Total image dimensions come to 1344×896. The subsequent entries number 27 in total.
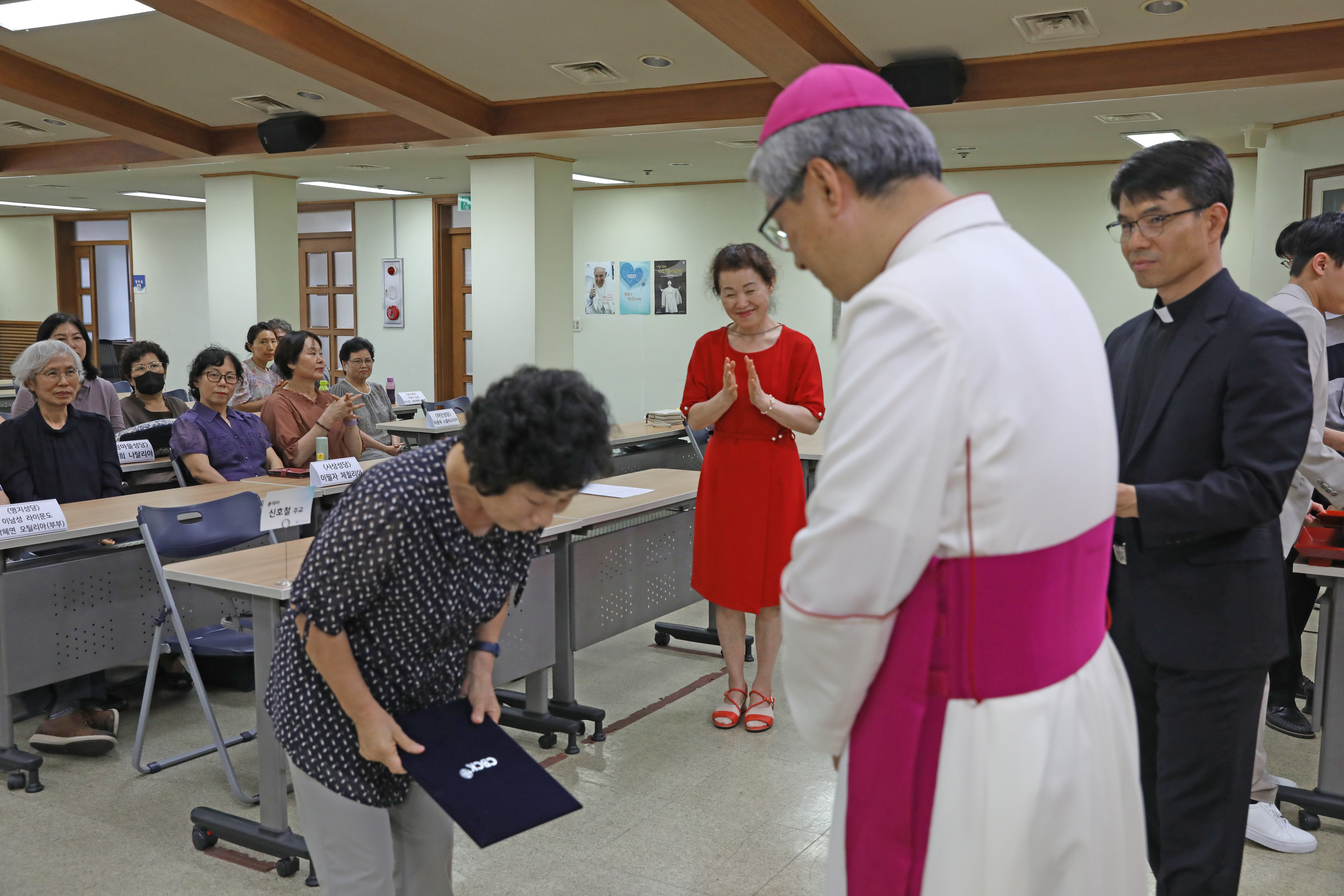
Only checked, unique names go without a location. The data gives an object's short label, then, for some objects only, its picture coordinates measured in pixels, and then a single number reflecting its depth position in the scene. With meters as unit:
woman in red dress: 3.63
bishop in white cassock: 1.04
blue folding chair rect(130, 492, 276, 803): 3.25
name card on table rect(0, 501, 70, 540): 3.31
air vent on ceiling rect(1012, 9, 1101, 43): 5.58
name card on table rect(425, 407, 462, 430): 7.21
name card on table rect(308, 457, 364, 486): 4.50
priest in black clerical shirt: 1.83
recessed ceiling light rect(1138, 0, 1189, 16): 5.33
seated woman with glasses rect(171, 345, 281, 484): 4.79
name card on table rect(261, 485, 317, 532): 3.21
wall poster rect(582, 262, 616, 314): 12.21
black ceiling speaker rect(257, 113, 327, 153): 8.55
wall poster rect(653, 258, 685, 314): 11.77
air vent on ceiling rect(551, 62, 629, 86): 7.00
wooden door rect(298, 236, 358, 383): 13.78
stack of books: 7.34
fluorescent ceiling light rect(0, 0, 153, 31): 6.06
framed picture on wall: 7.41
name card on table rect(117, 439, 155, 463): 5.17
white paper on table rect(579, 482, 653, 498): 4.13
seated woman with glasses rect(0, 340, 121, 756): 4.00
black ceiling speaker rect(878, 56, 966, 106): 6.30
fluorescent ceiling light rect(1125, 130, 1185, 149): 8.45
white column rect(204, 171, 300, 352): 10.89
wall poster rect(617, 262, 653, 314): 11.96
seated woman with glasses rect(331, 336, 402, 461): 6.59
